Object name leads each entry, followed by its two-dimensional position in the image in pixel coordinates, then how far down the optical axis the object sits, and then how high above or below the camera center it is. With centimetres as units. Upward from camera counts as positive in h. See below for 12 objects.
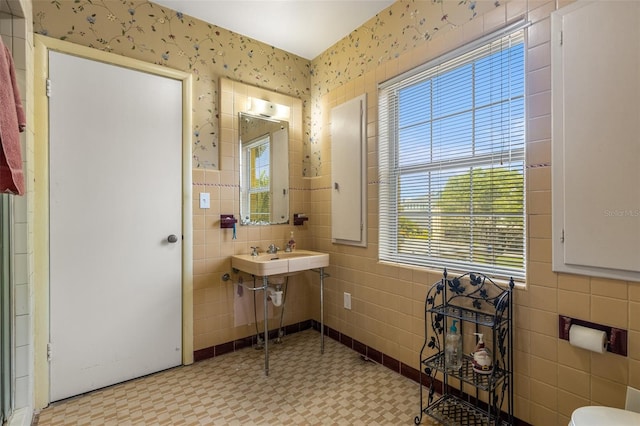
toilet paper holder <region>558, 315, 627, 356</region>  130 -51
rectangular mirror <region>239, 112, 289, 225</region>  267 +39
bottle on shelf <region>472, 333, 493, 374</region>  158 -76
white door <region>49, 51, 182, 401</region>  193 -6
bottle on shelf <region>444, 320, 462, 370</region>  179 -78
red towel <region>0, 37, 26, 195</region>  116 +29
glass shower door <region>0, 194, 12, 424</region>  147 -45
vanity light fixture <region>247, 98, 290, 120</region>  270 +93
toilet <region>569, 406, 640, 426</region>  108 -72
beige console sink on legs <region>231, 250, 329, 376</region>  224 -38
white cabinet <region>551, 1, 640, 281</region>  125 +31
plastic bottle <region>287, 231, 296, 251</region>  287 -28
